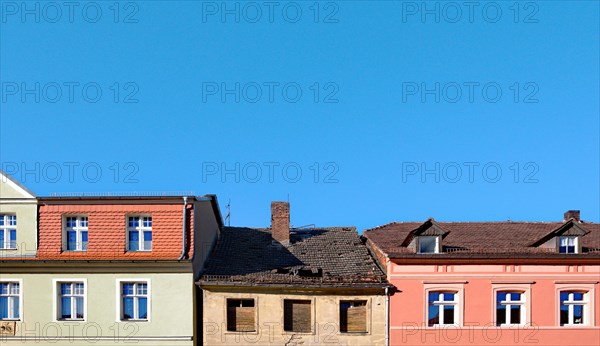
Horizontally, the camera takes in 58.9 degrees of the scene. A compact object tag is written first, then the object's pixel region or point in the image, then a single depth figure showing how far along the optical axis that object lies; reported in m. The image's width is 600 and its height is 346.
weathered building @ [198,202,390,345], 21.92
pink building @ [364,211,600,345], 21.89
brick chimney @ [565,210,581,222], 26.87
